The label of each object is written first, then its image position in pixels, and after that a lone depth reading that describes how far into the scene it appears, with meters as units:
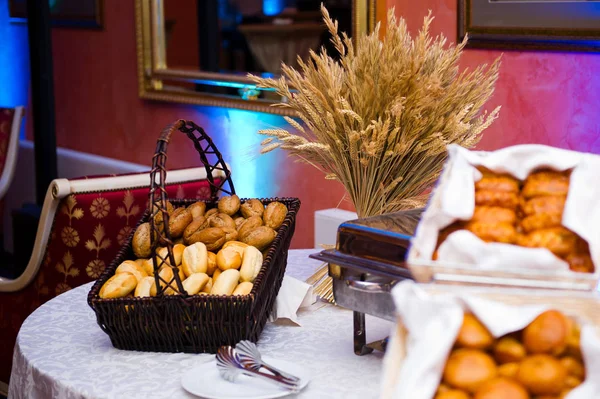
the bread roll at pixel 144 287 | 3.08
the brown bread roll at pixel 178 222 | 3.35
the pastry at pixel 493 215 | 2.44
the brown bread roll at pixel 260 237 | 3.27
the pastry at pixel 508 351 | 2.21
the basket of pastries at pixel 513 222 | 2.30
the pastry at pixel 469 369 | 2.17
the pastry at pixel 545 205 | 2.44
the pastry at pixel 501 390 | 2.14
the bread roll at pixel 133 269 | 3.17
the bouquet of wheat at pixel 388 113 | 3.29
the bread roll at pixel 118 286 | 3.08
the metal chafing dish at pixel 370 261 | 2.87
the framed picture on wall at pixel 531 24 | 4.10
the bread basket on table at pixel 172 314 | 3.00
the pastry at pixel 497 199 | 2.48
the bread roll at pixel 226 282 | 3.07
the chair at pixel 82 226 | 4.46
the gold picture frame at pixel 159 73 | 6.16
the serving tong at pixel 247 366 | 2.84
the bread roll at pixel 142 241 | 3.31
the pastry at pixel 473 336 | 2.21
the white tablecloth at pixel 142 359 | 2.92
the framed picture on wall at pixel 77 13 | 7.59
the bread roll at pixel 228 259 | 3.16
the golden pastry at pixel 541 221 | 2.43
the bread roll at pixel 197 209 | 3.48
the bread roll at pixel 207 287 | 3.11
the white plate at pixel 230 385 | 2.82
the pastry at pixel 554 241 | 2.40
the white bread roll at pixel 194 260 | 3.15
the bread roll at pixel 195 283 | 3.08
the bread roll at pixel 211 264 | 3.18
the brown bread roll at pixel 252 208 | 3.45
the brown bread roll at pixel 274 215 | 3.39
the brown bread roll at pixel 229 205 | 3.47
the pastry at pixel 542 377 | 2.17
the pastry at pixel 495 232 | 2.41
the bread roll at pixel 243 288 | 3.07
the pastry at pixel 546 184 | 2.47
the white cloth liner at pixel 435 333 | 2.18
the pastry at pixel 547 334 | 2.19
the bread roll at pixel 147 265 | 3.21
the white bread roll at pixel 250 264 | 3.13
